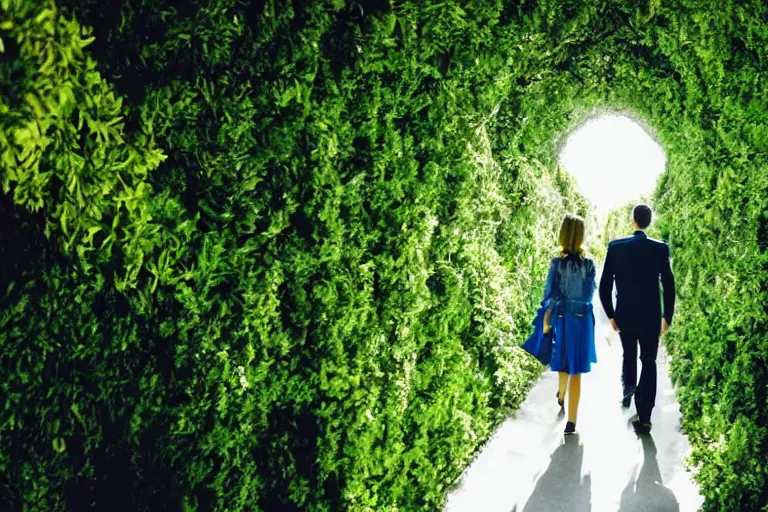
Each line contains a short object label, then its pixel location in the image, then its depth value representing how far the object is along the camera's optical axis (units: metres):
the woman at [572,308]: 6.52
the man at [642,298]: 6.57
